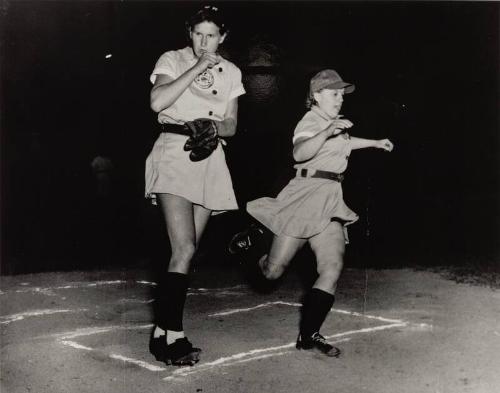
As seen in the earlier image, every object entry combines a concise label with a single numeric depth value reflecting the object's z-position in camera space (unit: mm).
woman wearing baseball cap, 4223
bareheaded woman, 3875
